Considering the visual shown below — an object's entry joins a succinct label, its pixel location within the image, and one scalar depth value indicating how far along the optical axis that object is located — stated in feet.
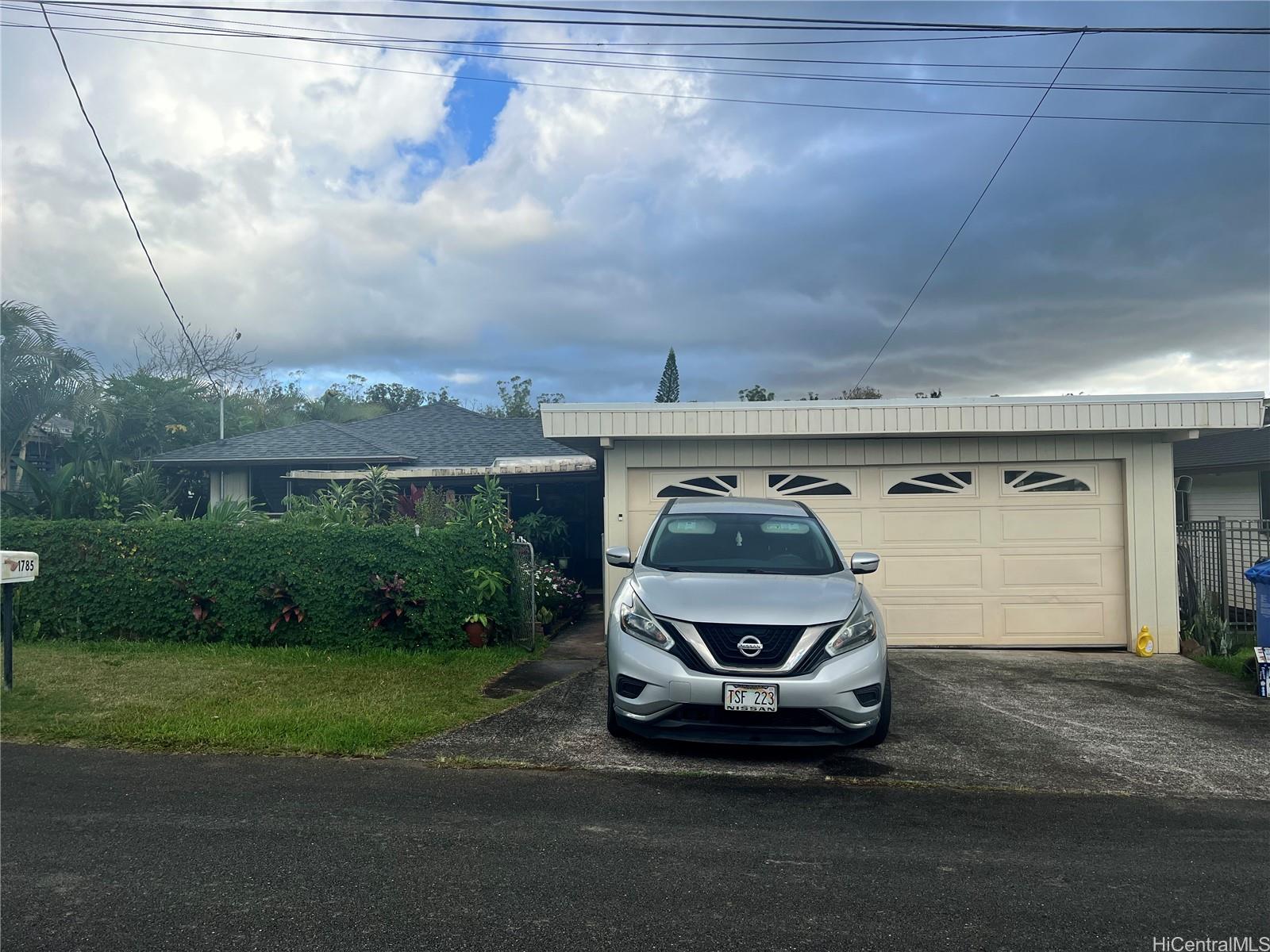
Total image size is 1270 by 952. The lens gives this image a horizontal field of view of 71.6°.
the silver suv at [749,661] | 17.11
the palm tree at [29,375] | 58.08
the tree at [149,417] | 63.21
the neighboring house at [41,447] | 58.65
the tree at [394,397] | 165.07
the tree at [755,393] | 88.18
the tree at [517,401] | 163.53
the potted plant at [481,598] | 29.45
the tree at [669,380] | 106.73
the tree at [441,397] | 162.57
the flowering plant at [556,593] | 35.96
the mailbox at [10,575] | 22.39
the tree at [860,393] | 79.69
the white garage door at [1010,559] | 33.17
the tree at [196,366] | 99.40
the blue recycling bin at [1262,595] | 26.91
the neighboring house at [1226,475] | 52.34
